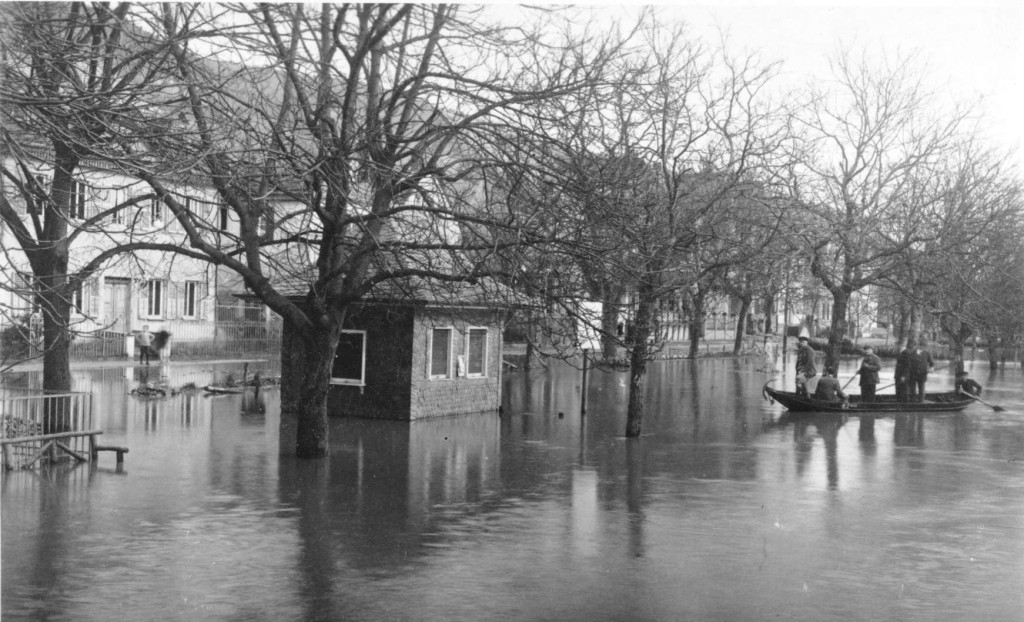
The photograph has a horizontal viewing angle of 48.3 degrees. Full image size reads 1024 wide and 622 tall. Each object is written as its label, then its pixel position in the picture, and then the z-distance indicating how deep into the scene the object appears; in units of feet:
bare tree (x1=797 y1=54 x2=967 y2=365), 120.88
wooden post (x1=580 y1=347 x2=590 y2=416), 96.16
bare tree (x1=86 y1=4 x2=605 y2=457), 52.26
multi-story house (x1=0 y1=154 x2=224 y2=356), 117.59
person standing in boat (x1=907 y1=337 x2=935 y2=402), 119.24
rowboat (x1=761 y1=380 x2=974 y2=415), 107.24
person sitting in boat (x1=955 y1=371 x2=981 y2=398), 133.90
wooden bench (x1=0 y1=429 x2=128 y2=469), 53.78
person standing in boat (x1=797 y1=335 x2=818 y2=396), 118.11
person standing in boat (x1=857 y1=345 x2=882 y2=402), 115.75
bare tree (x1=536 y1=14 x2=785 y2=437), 56.18
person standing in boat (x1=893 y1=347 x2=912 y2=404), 120.57
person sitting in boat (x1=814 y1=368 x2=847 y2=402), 109.81
